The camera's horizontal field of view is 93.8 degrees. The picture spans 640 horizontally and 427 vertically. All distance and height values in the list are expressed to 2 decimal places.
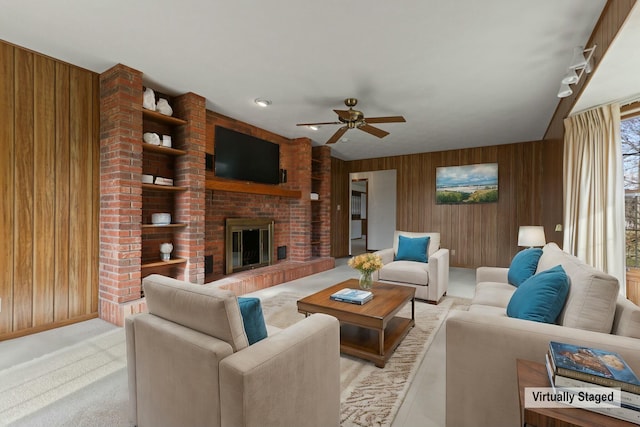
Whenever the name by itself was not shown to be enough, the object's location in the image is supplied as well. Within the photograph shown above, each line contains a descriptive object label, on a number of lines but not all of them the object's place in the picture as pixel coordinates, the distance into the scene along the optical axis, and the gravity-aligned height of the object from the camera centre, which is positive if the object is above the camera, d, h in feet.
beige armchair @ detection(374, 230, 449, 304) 12.09 -2.55
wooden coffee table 7.17 -2.59
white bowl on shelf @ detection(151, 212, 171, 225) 11.19 -0.26
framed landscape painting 19.92 +1.97
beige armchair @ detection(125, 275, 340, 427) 3.51 -2.04
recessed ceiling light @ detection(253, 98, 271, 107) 12.43 +4.66
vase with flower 9.18 -1.64
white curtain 9.37 +0.73
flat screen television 14.33 +2.85
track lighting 7.32 +3.77
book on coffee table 8.02 -2.32
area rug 5.54 -3.71
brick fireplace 9.74 +0.39
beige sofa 4.23 -1.88
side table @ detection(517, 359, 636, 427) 2.93 -2.06
